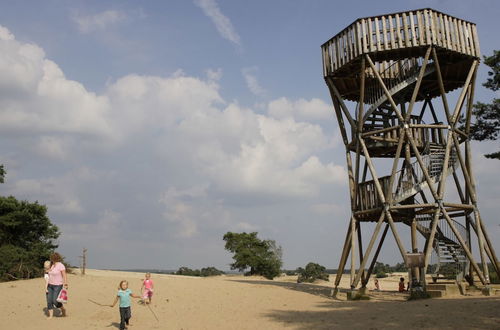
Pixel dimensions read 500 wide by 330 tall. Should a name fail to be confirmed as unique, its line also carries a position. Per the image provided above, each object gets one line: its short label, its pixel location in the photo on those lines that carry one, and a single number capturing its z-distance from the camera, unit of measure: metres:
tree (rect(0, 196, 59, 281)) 24.33
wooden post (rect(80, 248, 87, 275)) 27.48
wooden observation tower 17.91
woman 12.45
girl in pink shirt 15.91
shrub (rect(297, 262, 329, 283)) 42.06
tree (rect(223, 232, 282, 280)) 39.12
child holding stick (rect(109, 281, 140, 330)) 11.14
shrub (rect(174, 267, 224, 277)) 57.00
